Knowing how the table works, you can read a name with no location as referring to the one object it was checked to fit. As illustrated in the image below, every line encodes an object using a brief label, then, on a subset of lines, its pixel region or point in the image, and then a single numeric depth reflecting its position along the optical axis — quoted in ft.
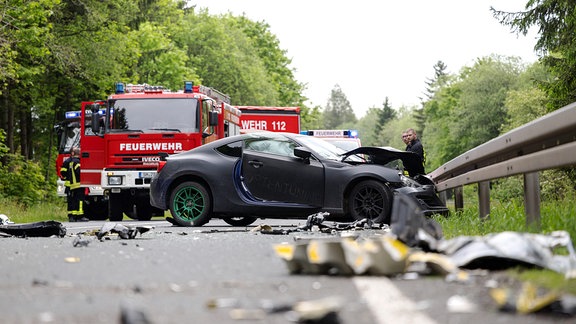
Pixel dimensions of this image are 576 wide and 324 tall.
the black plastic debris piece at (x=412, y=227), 22.61
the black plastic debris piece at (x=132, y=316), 13.94
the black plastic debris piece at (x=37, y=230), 40.37
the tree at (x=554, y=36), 74.18
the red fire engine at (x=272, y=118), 104.73
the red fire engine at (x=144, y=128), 71.10
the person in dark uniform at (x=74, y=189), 85.05
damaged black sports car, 46.32
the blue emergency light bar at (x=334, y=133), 91.85
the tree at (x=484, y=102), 313.32
